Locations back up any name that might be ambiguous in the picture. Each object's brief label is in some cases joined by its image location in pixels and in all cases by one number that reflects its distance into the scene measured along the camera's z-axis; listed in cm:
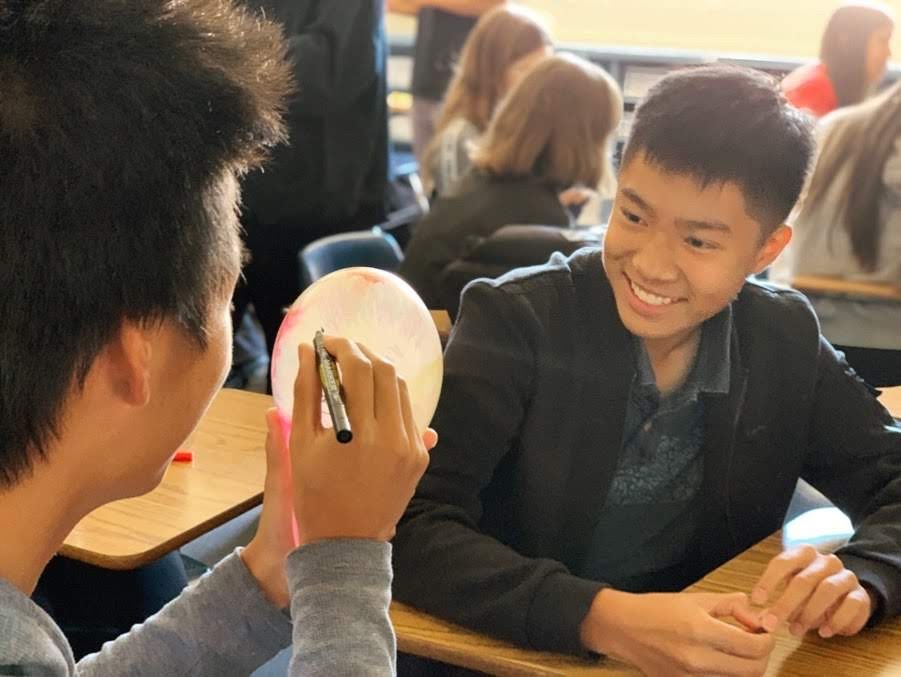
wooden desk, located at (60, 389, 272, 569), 141
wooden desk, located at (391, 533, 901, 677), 116
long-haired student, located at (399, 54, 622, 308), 296
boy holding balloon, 80
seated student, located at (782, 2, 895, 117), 425
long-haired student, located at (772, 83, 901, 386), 282
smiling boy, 143
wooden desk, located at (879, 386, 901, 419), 184
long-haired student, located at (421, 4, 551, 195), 387
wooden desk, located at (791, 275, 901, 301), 268
